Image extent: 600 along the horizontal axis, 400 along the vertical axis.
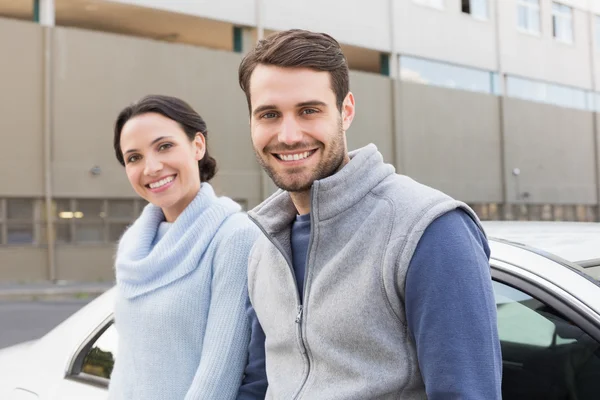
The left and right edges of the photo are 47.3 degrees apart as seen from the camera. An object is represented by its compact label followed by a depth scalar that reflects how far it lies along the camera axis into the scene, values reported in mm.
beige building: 17594
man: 1302
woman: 1991
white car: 1650
